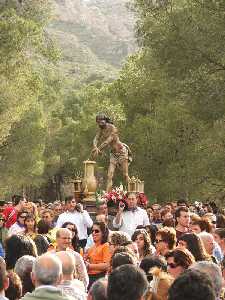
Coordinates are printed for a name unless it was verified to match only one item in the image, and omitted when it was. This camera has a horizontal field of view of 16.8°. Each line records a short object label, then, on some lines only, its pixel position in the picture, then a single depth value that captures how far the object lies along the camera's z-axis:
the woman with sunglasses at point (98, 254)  10.44
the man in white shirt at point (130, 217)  13.83
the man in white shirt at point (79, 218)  14.77
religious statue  21.75
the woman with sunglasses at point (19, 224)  12.55
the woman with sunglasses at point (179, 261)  7.29
